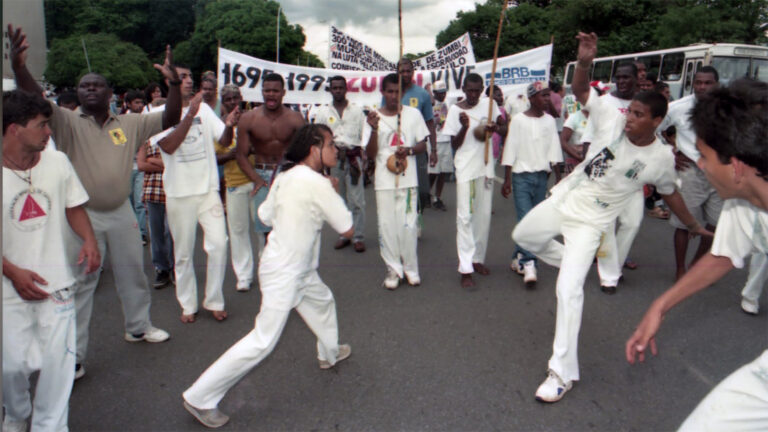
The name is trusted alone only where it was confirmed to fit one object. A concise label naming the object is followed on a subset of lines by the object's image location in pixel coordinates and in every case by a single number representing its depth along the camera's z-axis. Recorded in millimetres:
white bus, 15086
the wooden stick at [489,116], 5067
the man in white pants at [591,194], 3270
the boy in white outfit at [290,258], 2883
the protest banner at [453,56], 9711
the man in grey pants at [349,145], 6324
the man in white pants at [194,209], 4324
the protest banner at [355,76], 8281
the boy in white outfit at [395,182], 5090
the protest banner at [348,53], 10078
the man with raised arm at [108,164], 3500
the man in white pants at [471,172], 5191
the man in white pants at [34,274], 2479
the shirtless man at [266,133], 4906
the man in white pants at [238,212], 5148
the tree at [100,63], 32469
